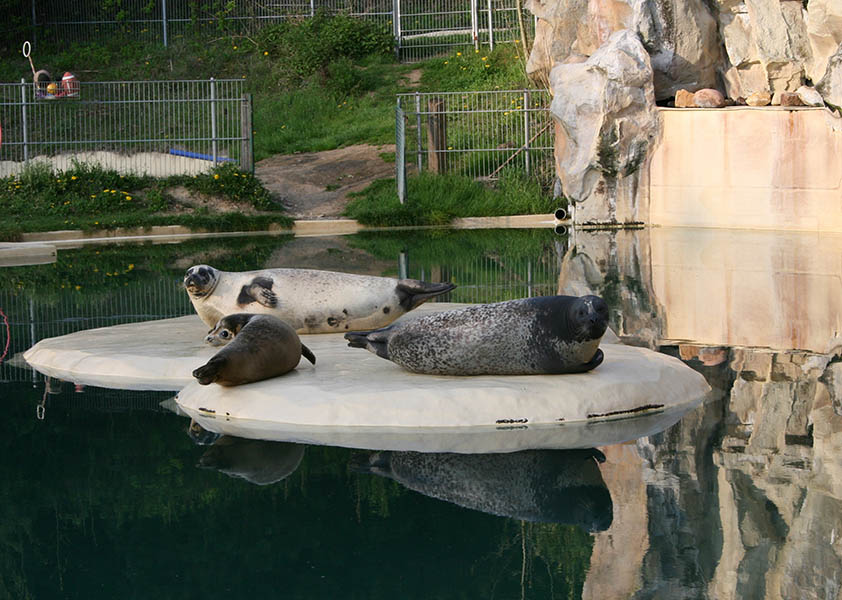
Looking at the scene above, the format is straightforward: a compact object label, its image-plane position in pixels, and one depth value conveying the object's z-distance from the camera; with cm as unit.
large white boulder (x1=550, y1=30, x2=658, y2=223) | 2194
